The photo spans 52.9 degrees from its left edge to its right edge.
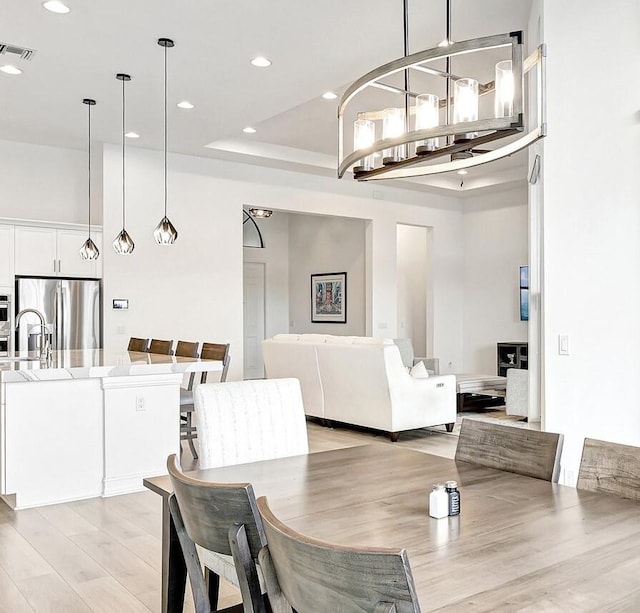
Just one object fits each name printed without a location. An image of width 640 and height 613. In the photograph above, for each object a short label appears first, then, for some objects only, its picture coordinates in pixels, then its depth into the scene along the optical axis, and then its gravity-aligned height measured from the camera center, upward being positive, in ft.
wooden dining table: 4.02 -1.71
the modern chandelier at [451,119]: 6.36 +2.23
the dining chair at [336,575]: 3.14 -1.35
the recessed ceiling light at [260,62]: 15.90 +6.42
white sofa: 19.26 -2.15
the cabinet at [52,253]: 22.04 +2.27
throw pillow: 20.96 -1.79
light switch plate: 11.60 -0.48
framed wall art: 34.68 +1.10
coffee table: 24.89 -2.73
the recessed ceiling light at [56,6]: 12.85 +6.31
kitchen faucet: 15.81 -0.68
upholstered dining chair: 7.82 -1.32
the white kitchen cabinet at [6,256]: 21.61 +2.08
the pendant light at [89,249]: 19.12 +2.07
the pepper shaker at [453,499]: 5.50 -1.56
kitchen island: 13.12 -2.33
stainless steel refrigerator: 22.11 +0.31
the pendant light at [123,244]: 17.63 +2.03
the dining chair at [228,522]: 4.50 -1.50
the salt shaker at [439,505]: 5.45 -1.59
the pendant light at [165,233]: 16.31 +2.15
